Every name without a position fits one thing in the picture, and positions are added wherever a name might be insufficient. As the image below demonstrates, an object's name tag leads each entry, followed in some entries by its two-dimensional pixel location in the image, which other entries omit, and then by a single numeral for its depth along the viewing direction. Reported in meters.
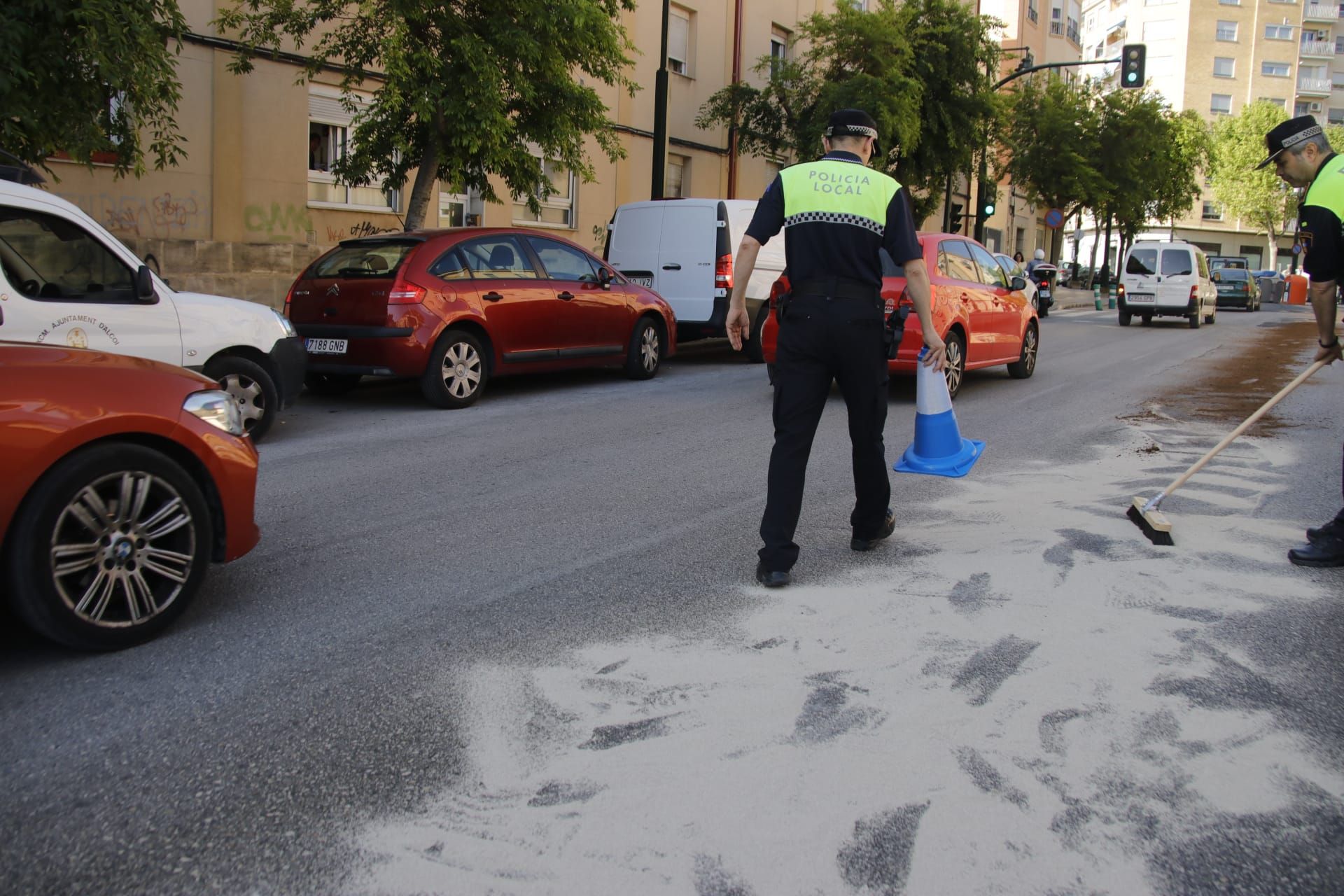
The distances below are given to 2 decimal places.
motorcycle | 30.02
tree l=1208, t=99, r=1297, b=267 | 69.50
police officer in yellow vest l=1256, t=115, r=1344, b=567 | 4.89
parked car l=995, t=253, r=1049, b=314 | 12.85
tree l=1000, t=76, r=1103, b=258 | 37.44
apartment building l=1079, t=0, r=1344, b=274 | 81.25
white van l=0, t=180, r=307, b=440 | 6.28
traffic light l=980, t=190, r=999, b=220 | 28.90
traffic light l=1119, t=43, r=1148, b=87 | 26.05
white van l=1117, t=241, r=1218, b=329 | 24.56
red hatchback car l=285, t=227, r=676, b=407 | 9.54
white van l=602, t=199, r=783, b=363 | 14.04
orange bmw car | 3.51
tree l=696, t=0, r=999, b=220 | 21.83
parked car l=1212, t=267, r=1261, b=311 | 36.52
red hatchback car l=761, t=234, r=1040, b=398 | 10.16
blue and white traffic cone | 5.26
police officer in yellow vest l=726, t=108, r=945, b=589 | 4.62
